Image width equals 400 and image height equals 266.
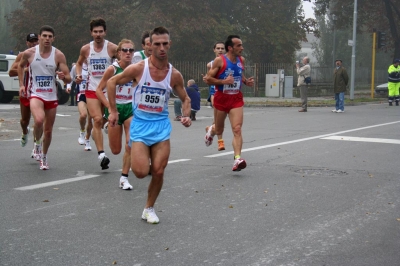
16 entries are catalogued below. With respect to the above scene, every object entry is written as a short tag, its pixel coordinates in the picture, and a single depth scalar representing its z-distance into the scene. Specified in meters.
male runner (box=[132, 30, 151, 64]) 9.43
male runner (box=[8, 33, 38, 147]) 10.11
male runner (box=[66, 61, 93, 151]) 12.30
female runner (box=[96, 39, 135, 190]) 8.34
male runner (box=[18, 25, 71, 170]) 9.86
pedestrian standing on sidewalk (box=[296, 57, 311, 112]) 24.64
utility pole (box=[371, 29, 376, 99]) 36.16
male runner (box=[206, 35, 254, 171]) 10.37
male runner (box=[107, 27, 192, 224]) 6.51
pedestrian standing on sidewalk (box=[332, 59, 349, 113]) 24.97
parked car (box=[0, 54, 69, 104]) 28.75
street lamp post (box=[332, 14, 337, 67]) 50.66
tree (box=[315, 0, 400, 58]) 46.41
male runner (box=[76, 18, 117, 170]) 10.12
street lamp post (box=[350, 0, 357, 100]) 34.03
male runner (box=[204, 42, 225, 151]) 11.79
